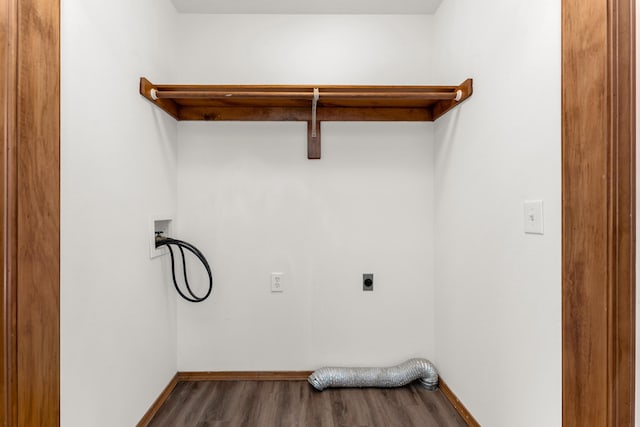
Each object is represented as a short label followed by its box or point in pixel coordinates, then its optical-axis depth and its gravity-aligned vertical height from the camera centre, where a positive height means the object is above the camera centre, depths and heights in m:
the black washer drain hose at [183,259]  2.00 -0.25
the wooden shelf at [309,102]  1.86 +0.60
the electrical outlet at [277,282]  2.28 -0.41
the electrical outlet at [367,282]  2.30 -0.41
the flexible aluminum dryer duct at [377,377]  2.15 -0.93
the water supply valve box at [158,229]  1.83 -0.08
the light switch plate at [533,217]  1.23 -0.01
